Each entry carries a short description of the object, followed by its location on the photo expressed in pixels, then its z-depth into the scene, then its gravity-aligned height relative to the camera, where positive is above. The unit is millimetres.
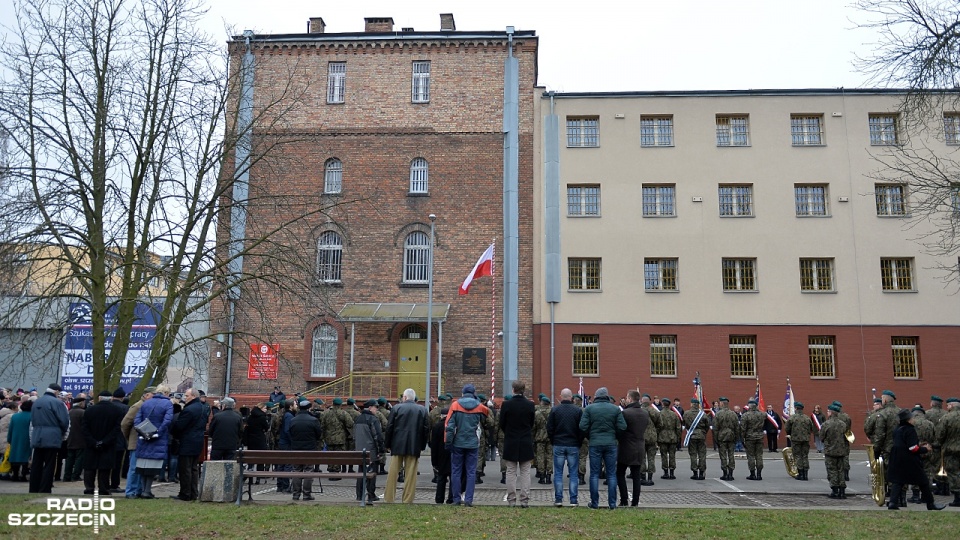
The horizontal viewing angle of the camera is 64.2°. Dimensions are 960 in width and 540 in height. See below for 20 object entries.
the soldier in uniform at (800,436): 16906 -1050
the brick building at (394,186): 29234 +7869
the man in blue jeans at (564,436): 12797 -839
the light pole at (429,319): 25453 +2224
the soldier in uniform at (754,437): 17375 -1106
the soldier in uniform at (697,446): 17656 -1358
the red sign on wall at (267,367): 29031 +620
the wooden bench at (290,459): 12297 -1201
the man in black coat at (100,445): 13227 -1074
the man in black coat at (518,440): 12758 -899
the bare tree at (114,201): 16625 +4055
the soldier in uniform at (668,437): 17531 -1132
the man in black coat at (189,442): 12852 -1004
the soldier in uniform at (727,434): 17438 -1061
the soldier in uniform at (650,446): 16891 -1292
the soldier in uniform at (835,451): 14617 -1198
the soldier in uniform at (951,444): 13734 -990
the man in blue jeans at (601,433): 12477 -754
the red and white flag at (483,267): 26422 +4056
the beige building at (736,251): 28719 +5216
